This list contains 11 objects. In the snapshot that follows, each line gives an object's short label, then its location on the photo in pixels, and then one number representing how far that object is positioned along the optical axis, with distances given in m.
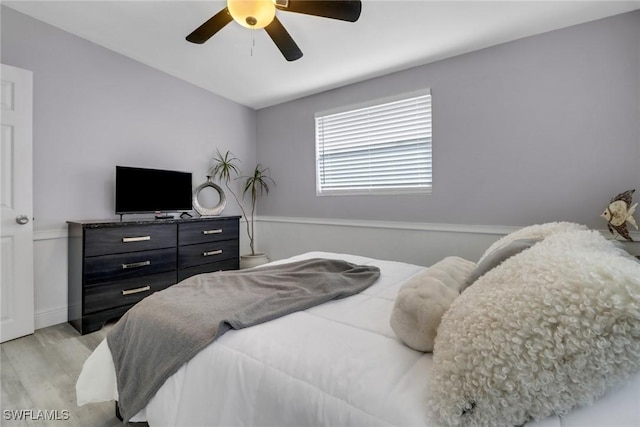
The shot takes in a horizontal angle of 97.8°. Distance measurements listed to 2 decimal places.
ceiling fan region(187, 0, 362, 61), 1.56
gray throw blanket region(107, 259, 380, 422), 1.06
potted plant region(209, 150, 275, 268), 3.79
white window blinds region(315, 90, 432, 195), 2.97
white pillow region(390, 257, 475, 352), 0.88
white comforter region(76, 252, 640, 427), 0.69
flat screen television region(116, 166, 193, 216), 2.70
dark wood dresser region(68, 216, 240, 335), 2.31
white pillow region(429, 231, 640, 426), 0.57
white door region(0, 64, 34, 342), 2.15
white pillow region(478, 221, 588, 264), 1.46
